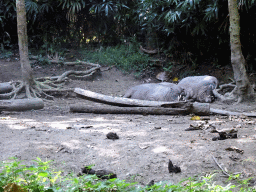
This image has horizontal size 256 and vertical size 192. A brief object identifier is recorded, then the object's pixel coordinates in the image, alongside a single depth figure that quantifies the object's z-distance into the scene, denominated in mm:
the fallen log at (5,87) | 11984
